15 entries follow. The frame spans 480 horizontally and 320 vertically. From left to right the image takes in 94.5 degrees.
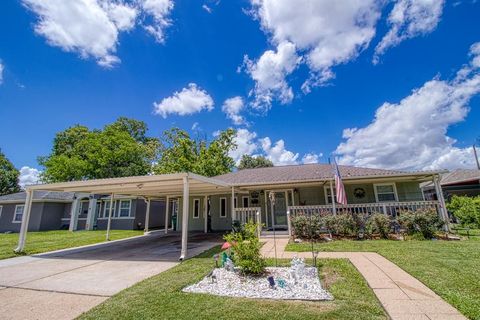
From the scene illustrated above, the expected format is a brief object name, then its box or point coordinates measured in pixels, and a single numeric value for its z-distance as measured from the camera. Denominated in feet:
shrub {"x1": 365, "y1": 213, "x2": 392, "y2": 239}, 29.63
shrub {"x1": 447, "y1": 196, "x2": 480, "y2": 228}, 39.60
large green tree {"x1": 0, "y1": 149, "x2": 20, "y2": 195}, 117.60
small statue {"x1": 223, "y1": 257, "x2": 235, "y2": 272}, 17.76
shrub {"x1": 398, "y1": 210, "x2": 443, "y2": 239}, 28.30
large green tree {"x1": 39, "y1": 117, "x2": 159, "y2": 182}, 89.20
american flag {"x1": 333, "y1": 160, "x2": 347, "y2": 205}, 27.30
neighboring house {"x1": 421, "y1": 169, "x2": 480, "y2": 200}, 60.70
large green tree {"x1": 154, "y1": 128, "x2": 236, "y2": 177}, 87.86
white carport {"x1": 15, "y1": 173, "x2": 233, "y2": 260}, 24.23
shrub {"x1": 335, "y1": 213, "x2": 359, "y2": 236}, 30.60
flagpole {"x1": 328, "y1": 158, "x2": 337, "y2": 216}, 32.70
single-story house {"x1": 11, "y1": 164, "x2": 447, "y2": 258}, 29.45
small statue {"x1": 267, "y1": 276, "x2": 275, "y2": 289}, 14.30
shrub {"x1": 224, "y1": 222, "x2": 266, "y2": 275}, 16.53
